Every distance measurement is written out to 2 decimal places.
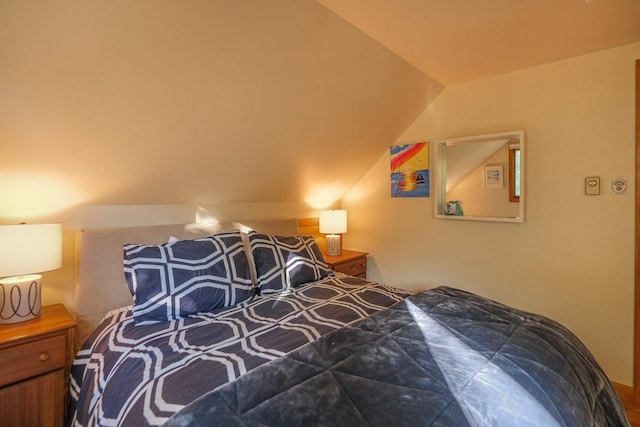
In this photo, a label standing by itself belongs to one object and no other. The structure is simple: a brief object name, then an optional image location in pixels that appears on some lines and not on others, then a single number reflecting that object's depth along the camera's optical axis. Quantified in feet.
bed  2.91
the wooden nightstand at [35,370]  4.56
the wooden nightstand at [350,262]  9.84
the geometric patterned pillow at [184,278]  5.25
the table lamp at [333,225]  10.57
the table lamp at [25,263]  4.74
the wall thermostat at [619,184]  6.78
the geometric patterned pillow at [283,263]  6.84
